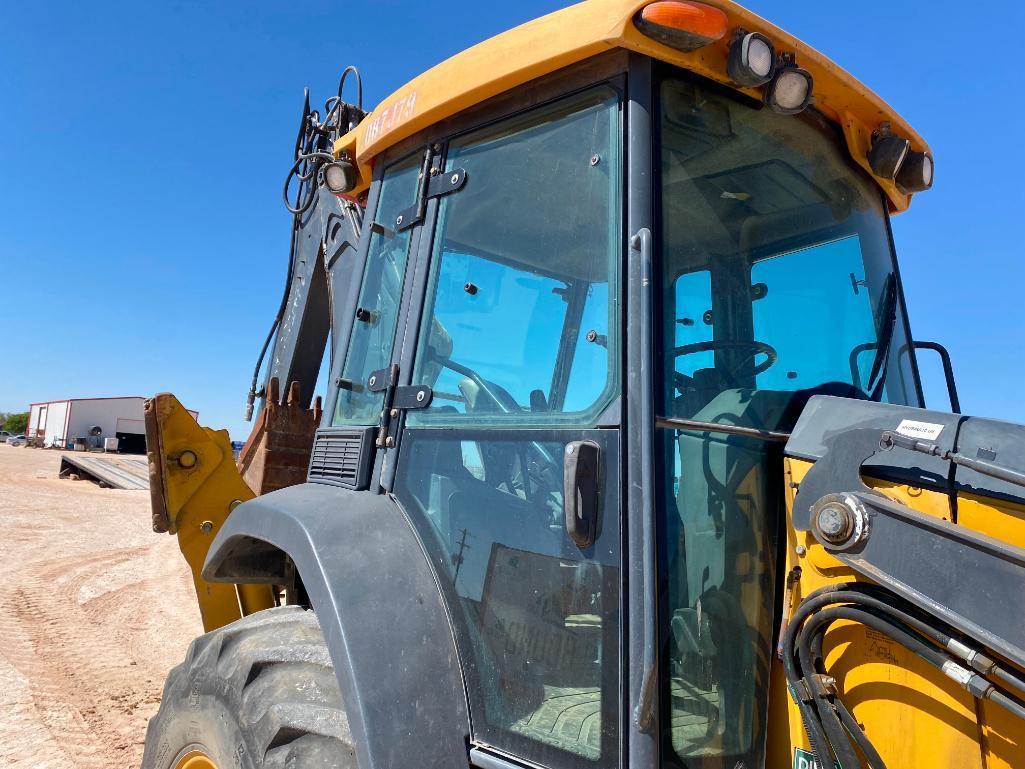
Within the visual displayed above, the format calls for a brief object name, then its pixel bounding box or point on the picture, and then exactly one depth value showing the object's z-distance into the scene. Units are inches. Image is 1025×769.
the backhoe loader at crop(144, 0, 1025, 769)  54.1
